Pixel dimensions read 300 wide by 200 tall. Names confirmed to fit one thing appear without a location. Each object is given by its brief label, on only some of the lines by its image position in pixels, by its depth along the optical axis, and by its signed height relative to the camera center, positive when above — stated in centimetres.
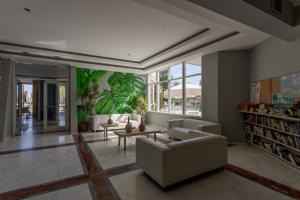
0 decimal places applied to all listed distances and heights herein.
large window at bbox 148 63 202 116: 623 +56
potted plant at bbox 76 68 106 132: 711 +37
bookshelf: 317 -78
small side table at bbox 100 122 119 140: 587 -88
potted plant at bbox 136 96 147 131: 853 -18
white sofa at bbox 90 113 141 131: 694 -84
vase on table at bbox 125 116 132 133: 463 -77
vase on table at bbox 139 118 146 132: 481 -79
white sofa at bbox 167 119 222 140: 456 -81
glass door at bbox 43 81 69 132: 713 -10
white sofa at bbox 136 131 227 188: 243 -94
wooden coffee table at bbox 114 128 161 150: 445 -90
